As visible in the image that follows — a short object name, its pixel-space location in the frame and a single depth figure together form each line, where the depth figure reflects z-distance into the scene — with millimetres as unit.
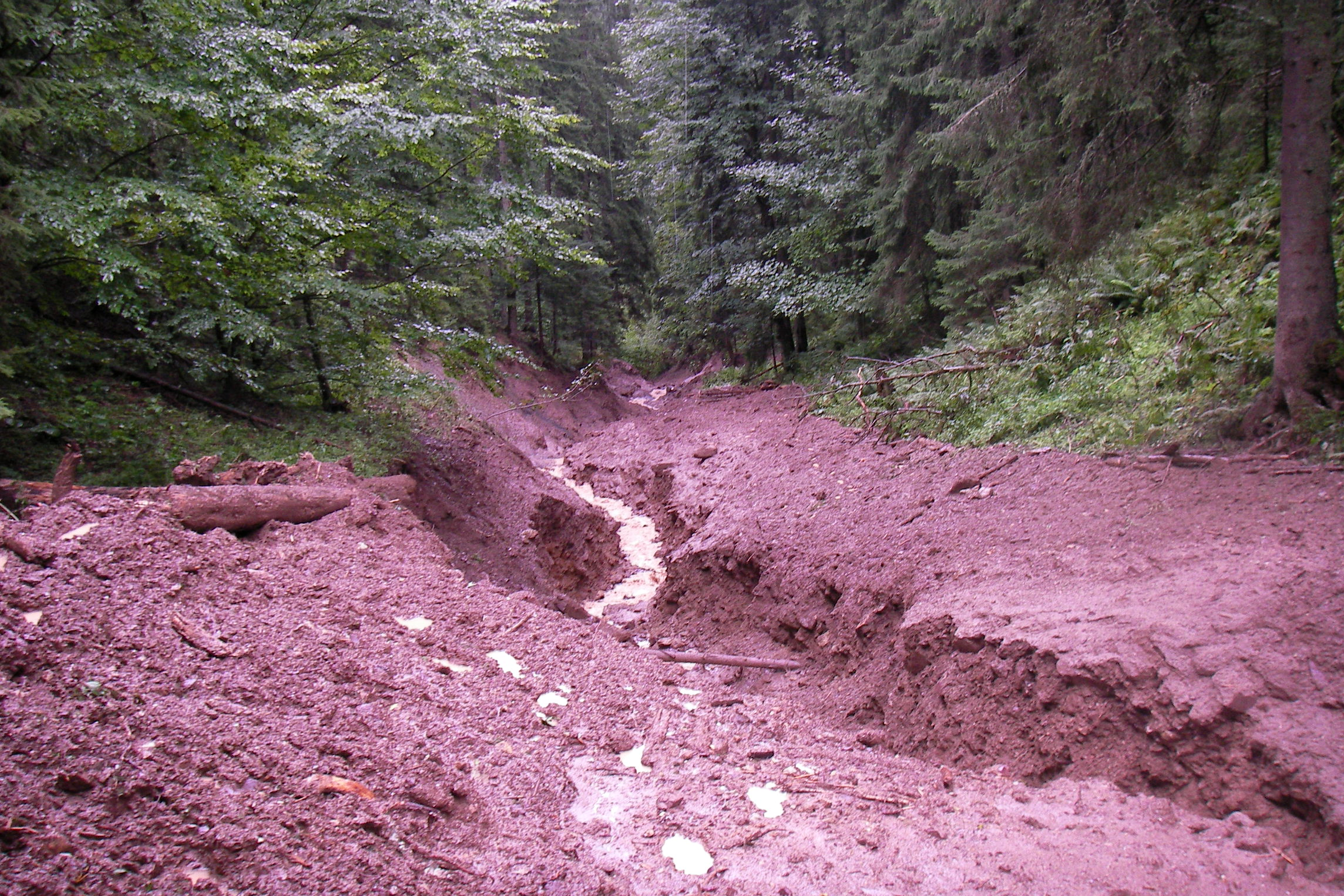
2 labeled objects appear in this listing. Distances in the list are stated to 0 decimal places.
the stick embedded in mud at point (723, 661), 6577
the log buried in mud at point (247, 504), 4871
